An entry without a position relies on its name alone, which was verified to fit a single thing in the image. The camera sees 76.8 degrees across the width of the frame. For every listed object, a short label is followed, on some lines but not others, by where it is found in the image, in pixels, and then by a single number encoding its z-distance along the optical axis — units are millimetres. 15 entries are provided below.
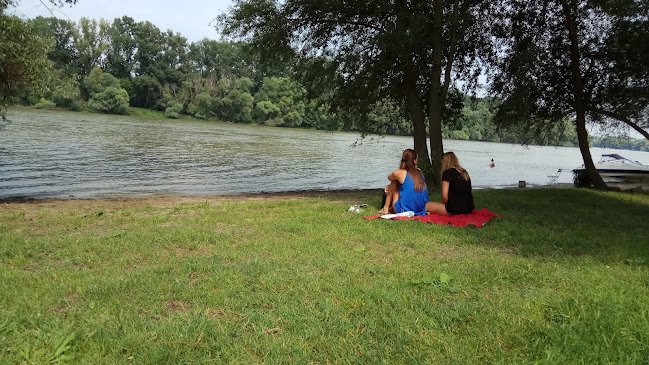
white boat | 27798
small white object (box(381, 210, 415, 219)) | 7715
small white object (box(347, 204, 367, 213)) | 8621
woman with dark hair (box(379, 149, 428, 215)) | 7941
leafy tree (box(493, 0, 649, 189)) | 12984
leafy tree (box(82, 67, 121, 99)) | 77438
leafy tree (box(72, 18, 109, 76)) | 87750
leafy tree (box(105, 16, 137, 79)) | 95188
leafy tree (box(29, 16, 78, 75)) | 81438
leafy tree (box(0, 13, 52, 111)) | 11734
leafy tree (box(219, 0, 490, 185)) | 11664
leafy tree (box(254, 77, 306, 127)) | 86688
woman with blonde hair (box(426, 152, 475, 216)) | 7512
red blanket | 7199
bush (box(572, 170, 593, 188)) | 16550
